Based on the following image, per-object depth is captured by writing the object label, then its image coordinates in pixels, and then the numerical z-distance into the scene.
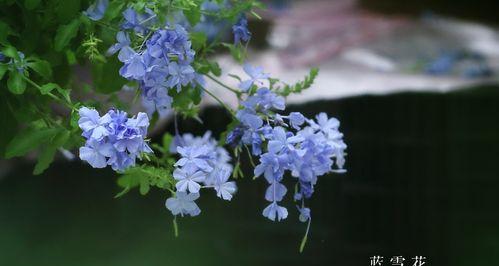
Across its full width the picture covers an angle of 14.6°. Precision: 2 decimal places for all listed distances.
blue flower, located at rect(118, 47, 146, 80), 1.53
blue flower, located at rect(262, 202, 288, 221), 1.58
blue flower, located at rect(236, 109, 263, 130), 1.61
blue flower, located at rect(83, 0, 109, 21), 1.60
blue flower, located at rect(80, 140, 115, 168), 1.48
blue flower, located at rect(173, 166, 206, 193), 1.53
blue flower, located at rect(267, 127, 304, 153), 1.55
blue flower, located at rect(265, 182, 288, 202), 1.57
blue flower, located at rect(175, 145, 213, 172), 1.54
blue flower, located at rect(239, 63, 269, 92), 1.66
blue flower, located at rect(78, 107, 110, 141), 1.48
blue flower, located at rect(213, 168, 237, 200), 1.56
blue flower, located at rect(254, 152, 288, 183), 1.55
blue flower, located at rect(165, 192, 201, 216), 1.54
